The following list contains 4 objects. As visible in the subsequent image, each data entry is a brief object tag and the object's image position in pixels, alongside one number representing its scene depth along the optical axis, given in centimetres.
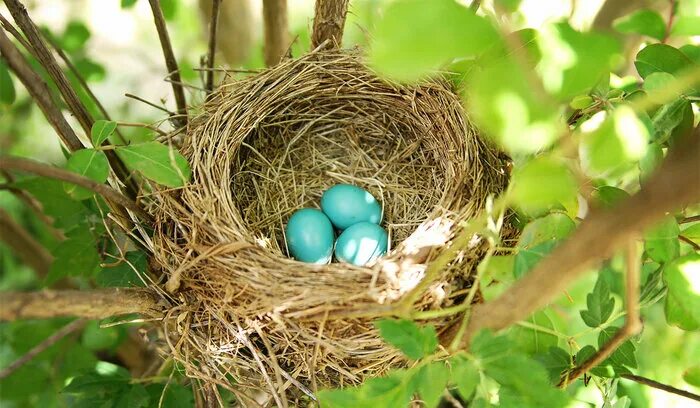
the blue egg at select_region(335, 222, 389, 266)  47
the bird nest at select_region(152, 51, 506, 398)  40
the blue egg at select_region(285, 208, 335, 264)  48
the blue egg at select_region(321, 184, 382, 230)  50
